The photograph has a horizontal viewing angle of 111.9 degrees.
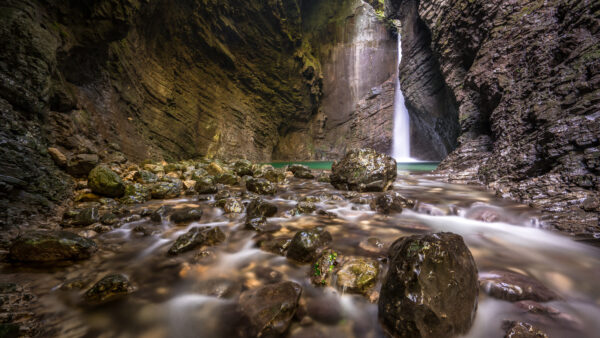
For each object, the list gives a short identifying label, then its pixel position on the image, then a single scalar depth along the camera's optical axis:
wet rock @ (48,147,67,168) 3.31
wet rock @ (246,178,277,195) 4.59
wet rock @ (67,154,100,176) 3.47
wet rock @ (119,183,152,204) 3.49
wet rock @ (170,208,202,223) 2.85
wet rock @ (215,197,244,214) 3.27
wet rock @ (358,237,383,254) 1.97
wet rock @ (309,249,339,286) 1.58
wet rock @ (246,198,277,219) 3.08
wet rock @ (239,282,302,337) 1.15
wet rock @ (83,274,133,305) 1.38
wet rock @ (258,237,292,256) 2.04
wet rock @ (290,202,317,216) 3.18
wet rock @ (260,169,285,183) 6.04
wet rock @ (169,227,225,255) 2.05
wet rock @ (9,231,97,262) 1.69
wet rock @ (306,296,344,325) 1.28
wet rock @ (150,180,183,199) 3.97
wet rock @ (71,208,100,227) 2.53
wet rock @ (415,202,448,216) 3.14
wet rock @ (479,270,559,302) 1.30
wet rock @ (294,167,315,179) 6.92
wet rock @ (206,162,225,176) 6.75
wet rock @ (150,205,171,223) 2.83
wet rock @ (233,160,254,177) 7.07
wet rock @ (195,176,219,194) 4.40
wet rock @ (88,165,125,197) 3.35
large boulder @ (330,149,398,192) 4.46
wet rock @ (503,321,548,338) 1.00
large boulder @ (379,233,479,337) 1.01
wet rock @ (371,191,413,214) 3.12
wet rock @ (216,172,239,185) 5.60
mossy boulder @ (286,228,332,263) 1.85
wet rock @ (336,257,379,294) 1.46
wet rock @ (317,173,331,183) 6.07
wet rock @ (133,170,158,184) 4.63
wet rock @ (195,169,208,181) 5.69
